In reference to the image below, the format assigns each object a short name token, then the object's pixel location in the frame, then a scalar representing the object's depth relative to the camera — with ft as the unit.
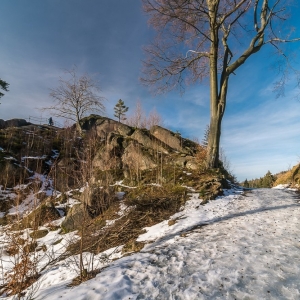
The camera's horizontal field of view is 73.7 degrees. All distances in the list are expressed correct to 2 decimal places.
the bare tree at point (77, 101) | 72.59
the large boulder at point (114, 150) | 38.60
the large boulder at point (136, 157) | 34.78
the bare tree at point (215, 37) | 25.40
